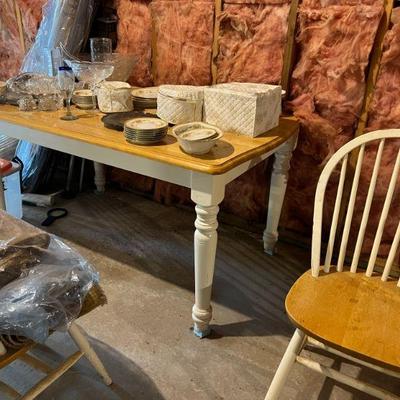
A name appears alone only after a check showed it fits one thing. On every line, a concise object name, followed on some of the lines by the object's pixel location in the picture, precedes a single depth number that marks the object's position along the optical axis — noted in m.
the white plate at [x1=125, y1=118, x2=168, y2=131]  1.44
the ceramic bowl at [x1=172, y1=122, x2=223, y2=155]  1.30
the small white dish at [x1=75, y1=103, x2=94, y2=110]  1.89
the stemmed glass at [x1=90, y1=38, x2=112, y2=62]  2.16
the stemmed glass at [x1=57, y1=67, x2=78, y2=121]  1.73
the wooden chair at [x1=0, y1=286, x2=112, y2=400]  0.96
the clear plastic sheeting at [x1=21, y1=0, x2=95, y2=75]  2.25
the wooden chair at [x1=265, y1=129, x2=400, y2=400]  0.98
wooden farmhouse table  1.28
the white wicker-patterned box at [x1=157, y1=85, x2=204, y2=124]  1.56
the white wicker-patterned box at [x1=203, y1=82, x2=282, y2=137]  1.46
